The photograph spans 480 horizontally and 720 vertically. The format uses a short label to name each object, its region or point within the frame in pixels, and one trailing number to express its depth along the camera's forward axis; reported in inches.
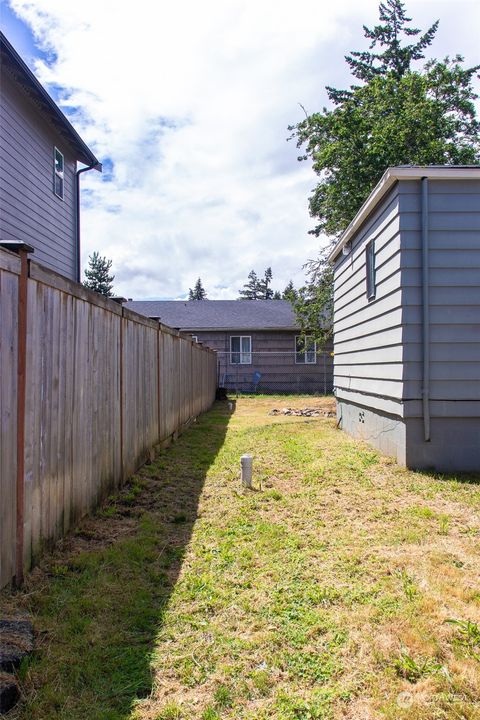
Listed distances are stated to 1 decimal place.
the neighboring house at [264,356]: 689.0
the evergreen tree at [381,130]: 451.2
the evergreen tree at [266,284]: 2551.7
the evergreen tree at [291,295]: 583.7
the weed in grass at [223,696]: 63.5
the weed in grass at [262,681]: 65.7
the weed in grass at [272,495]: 159.5
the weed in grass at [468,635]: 73.0
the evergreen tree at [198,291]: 2704.2
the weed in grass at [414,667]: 68.0
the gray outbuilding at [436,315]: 190.4
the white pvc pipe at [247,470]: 171.8
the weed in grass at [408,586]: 90.3
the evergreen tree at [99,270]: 1594.5
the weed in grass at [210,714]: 60.6
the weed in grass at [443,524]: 125.0
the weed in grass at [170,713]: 60.9
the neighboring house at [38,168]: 281.1
